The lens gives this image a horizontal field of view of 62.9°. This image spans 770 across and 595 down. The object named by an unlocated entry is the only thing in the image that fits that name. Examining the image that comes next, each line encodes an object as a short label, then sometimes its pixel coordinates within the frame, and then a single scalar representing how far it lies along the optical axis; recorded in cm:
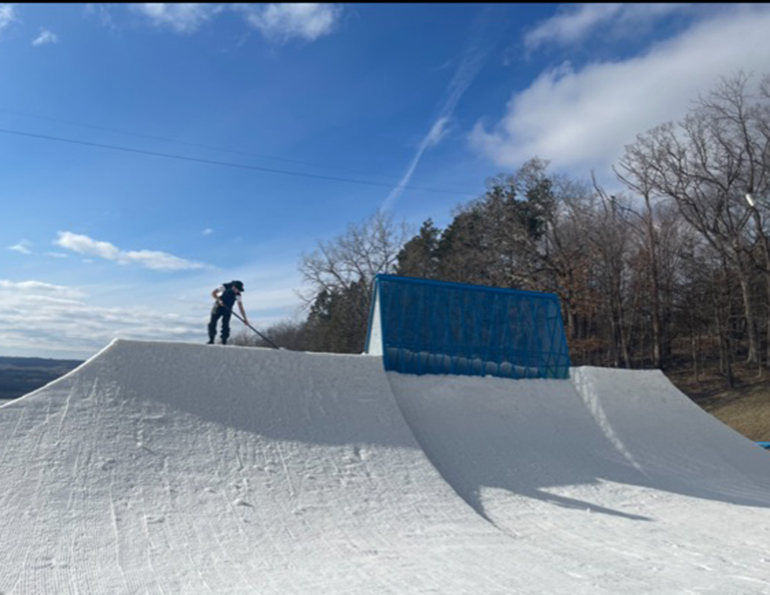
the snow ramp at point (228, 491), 622
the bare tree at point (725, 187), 3134
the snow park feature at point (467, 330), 1386
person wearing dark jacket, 1318
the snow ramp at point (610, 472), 734
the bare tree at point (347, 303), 3788
